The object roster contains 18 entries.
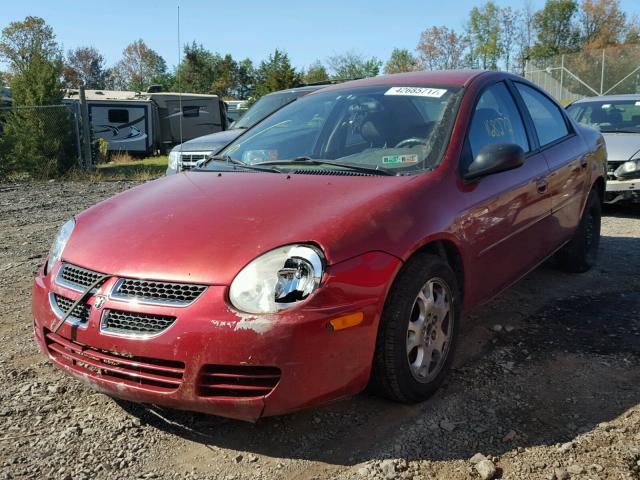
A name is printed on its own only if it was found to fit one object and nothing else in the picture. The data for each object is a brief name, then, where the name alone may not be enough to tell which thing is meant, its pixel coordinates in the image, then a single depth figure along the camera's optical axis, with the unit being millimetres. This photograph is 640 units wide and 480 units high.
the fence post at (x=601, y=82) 26875
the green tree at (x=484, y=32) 51594
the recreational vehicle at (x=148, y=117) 22719
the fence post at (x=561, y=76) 28250
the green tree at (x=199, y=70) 48562
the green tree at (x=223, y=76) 56000
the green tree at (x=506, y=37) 53128
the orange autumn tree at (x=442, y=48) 53500
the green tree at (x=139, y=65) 72250
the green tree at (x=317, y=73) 47088
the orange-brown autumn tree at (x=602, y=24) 53906
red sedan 2395
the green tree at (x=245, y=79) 59594
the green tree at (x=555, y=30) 54344
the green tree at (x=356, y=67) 51719
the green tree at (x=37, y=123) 13289
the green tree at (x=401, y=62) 56562
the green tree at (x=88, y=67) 73375
